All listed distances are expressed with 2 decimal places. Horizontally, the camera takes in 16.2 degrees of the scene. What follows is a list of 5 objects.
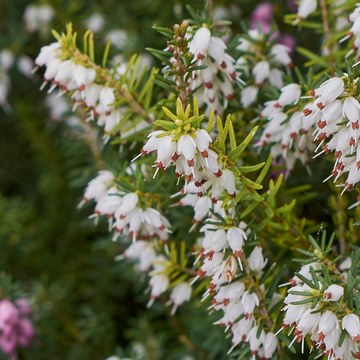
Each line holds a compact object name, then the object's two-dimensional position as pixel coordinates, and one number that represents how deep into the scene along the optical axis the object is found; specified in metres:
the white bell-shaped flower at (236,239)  0.29
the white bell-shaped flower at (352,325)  0.27
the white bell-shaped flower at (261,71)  0.32
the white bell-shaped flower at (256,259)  0.30
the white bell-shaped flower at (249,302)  0.29
